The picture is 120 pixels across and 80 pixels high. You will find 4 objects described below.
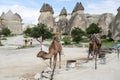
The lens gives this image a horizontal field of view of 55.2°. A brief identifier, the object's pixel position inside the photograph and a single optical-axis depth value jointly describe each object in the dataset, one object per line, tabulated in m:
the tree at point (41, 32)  18.44
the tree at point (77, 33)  18.54
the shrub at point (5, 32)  33.26
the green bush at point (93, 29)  26.95
